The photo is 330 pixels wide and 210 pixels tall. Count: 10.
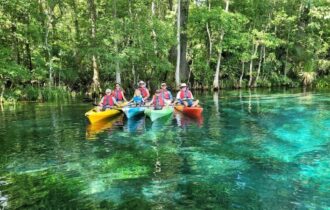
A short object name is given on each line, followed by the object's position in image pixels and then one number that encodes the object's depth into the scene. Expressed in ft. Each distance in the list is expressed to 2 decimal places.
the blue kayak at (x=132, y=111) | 61.52
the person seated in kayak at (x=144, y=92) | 72.54
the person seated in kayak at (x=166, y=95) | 65.82
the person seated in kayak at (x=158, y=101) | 62.28
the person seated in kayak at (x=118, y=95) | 70.18
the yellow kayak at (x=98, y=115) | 57.52
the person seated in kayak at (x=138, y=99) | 66.28
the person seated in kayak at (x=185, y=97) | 66.36
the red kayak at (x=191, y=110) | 63.57
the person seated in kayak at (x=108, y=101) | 62.75
